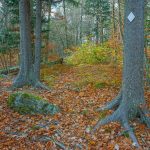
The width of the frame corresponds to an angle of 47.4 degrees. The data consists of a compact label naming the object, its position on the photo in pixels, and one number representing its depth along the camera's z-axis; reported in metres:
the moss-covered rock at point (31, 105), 4.75
